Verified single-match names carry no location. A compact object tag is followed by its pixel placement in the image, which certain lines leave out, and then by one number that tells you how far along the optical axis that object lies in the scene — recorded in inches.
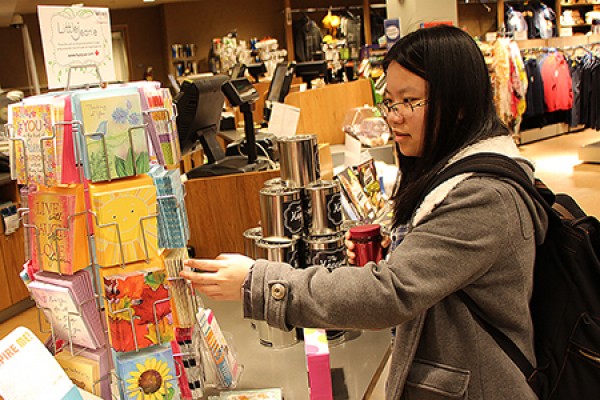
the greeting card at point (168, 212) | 57.1
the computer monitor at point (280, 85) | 176.2
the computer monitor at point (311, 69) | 212.2
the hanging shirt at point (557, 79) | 398.6
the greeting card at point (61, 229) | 54.3
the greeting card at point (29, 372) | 44.0
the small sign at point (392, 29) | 210.4
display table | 67.6
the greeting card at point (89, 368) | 56.2
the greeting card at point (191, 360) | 61.7
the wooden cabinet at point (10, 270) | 194.7
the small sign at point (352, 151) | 123.6
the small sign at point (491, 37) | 362.0
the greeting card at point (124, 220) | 52.0
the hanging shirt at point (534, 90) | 398.0
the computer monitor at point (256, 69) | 256.4
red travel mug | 68.7
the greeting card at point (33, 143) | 54.6
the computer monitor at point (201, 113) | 104.5
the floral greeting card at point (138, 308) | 52.9
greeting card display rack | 52.9
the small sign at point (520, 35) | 446.6
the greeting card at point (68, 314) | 55.1
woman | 44.4
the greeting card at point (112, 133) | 52.4
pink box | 58.4
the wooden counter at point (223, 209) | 104.0
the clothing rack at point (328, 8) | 518.1
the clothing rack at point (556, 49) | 408.7
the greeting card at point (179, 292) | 57.4
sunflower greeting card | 54.7
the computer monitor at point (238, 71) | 181.8
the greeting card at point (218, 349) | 64.7
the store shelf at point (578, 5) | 500.4
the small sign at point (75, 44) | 60.2
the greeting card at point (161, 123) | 58.4
